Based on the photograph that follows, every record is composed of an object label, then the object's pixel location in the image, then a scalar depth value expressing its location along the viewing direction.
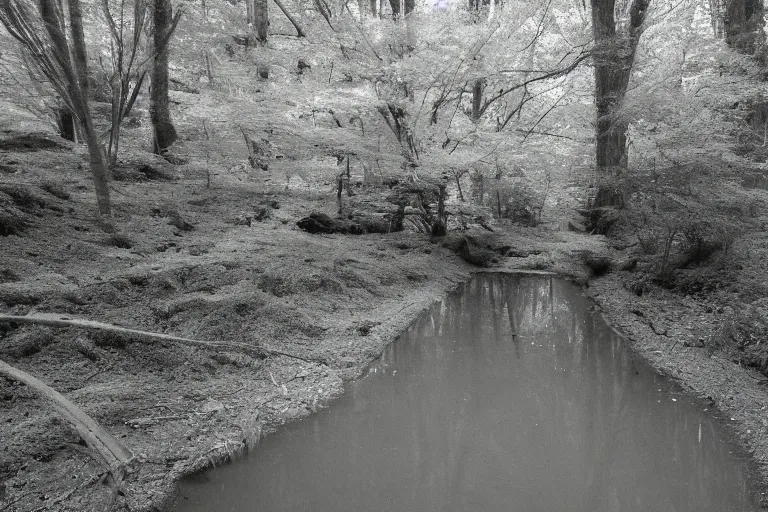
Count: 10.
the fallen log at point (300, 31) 9.89
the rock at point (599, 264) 8.16
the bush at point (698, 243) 6.02
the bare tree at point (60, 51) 5.57
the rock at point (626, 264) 7.61
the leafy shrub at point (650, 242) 7.33
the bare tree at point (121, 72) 6.79
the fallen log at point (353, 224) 8.93
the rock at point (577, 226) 10.84
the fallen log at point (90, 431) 2.48
